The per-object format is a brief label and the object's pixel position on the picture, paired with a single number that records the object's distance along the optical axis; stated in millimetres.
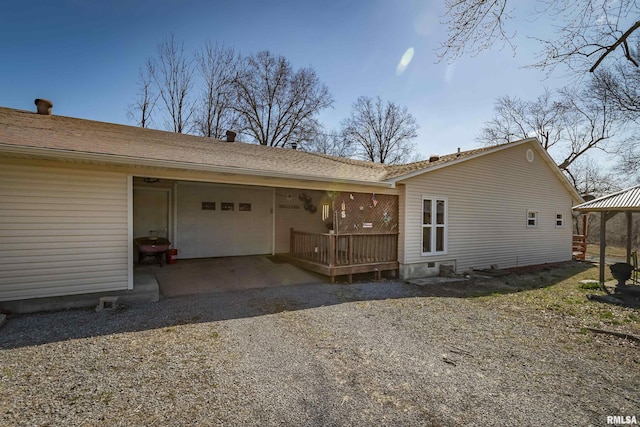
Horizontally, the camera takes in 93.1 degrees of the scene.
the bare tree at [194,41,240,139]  19391
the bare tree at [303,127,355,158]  23469
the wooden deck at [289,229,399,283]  7906
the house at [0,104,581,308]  5180
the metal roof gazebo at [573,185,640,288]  7754
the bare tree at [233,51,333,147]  21422
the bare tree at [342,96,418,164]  29188
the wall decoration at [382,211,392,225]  8570
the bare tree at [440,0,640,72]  4820
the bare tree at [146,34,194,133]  18188
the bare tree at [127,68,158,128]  18062
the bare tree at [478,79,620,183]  22016
